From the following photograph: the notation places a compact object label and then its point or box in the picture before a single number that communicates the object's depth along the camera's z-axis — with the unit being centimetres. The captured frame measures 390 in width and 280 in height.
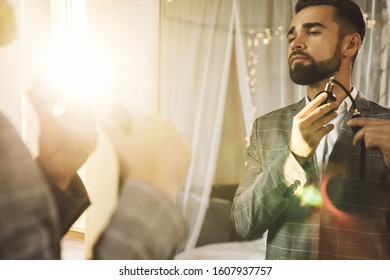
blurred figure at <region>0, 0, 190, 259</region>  102
